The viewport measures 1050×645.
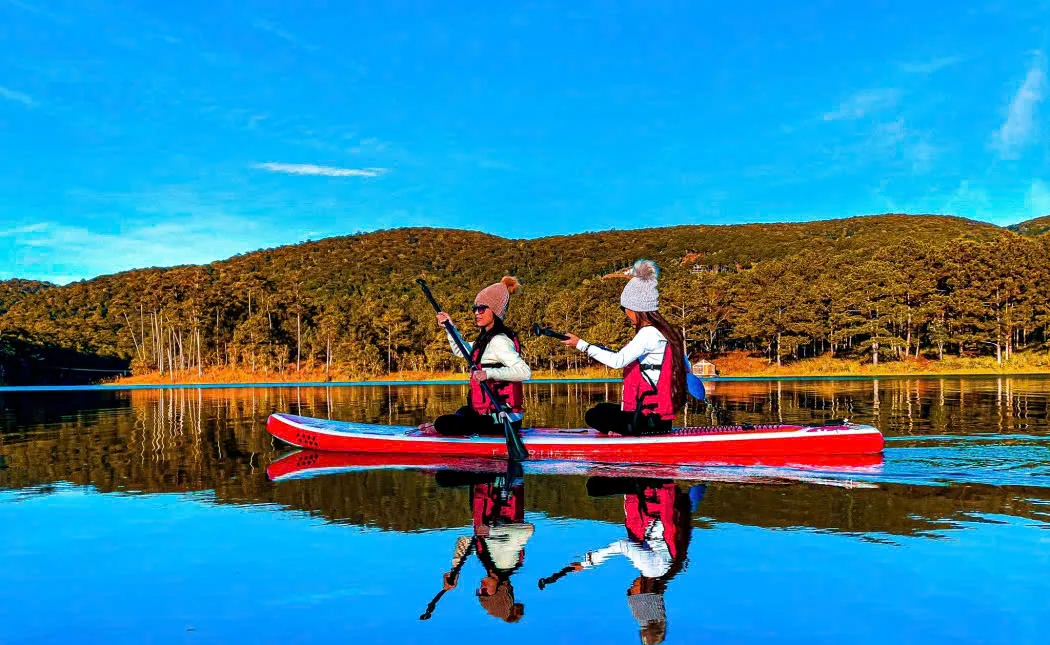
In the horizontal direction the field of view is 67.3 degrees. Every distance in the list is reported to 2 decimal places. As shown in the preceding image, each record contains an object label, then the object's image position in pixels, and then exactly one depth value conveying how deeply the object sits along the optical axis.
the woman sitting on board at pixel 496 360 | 12.16
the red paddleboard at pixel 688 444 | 12.05
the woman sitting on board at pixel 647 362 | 10.92
